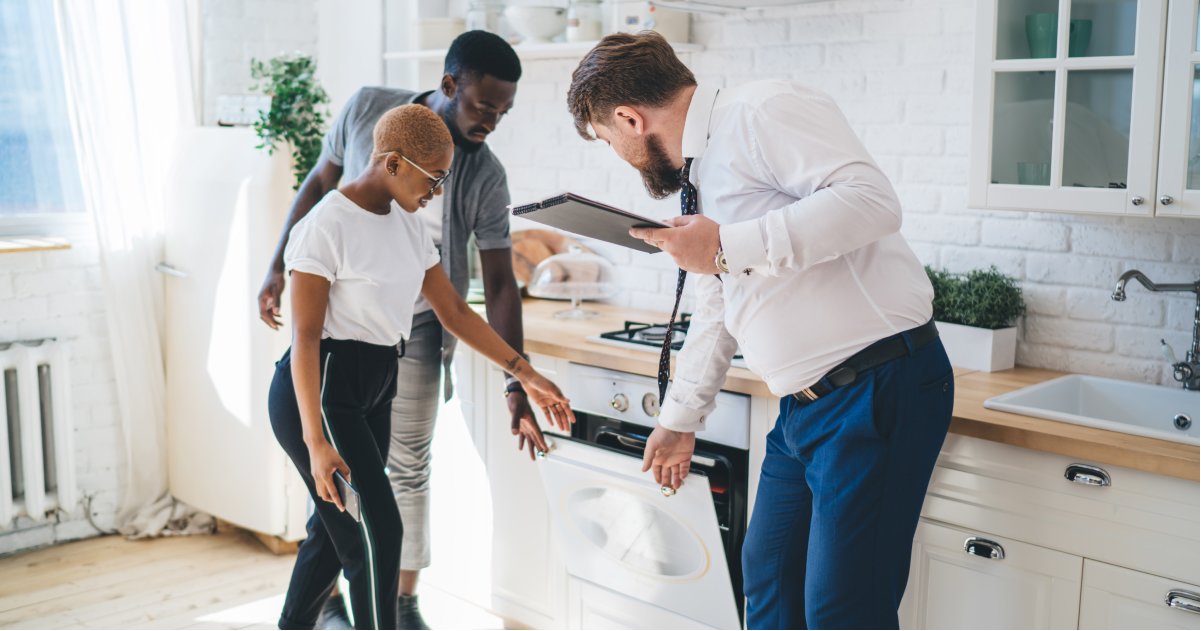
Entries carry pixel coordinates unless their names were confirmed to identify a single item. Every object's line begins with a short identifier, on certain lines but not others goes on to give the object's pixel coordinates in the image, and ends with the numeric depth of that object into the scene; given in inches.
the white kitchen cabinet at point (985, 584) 79.3
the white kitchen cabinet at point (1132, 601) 73.8
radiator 135.3
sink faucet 90.6
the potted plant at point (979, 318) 99.3
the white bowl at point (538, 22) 127.6
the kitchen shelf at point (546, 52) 123.3
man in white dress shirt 66.4
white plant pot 98.9
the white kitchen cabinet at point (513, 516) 113.8
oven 93.1
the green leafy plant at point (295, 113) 133.7
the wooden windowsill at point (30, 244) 132.4
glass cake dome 130.7
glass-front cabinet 81.1
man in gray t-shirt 98.0
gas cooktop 106.0
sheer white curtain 139.7
